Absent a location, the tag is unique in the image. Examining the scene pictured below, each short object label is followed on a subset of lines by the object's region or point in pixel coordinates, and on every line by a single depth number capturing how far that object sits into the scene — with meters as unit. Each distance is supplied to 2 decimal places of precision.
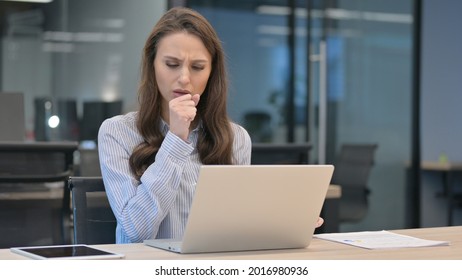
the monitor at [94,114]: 9.81
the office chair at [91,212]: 3.92
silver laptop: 3.00
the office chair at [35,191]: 6.26
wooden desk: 3.09
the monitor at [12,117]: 6.75
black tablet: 2.91
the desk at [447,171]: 11.96
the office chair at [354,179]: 10.02
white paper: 3.54
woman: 3.72
